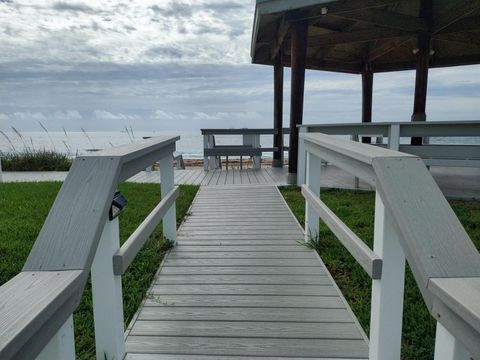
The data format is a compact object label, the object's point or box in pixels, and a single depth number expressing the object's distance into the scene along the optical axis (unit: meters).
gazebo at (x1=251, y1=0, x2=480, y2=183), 6.13
